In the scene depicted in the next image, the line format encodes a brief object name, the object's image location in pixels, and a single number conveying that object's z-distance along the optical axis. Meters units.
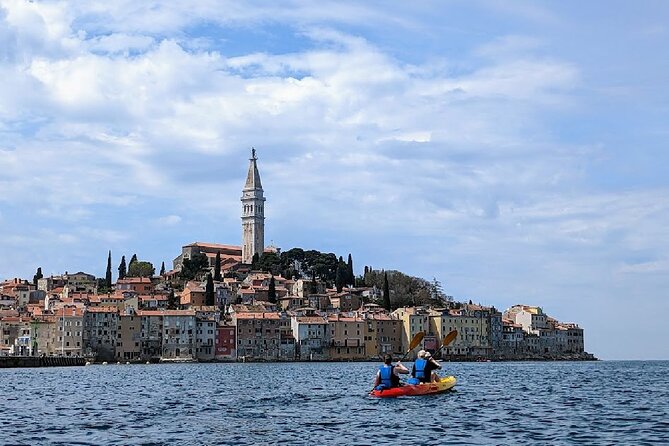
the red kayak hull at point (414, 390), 38.69
